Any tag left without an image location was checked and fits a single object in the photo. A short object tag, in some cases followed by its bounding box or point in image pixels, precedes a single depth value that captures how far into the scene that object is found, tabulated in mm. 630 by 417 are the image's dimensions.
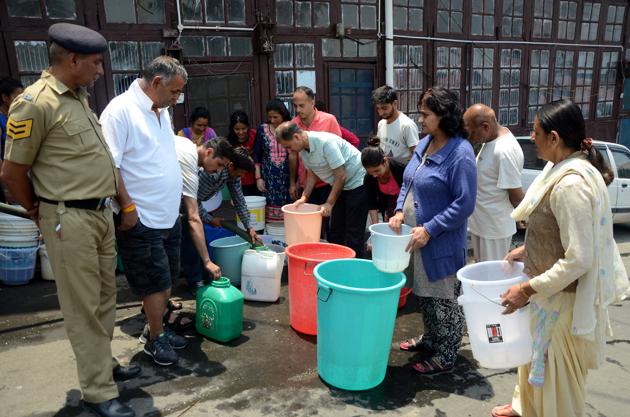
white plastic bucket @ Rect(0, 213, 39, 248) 4648
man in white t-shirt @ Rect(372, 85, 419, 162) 4773
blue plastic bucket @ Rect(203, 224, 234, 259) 4590
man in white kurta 3363
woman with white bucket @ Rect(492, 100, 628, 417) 2047
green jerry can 3494
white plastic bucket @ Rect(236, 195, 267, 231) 5167
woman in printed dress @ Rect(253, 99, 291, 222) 5230
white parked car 6966
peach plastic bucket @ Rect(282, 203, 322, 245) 4297
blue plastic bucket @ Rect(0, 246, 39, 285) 4641
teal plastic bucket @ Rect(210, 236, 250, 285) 4461
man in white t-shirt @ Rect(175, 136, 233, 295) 3559
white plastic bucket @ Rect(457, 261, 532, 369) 2361
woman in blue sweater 2859
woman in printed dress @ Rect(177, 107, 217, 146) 5355
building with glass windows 5828
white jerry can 4207
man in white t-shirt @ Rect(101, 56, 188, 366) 2838
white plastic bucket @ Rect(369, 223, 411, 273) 2898
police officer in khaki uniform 2348
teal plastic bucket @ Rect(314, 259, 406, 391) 2740
